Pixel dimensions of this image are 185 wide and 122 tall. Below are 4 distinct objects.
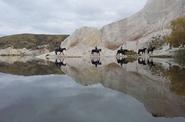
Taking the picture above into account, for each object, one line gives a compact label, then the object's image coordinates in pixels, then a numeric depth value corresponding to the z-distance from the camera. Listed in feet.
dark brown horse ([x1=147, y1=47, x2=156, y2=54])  146.69
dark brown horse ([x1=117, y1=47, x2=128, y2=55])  167.13
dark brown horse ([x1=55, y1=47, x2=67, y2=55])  194.23
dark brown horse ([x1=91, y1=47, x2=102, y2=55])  182.50
